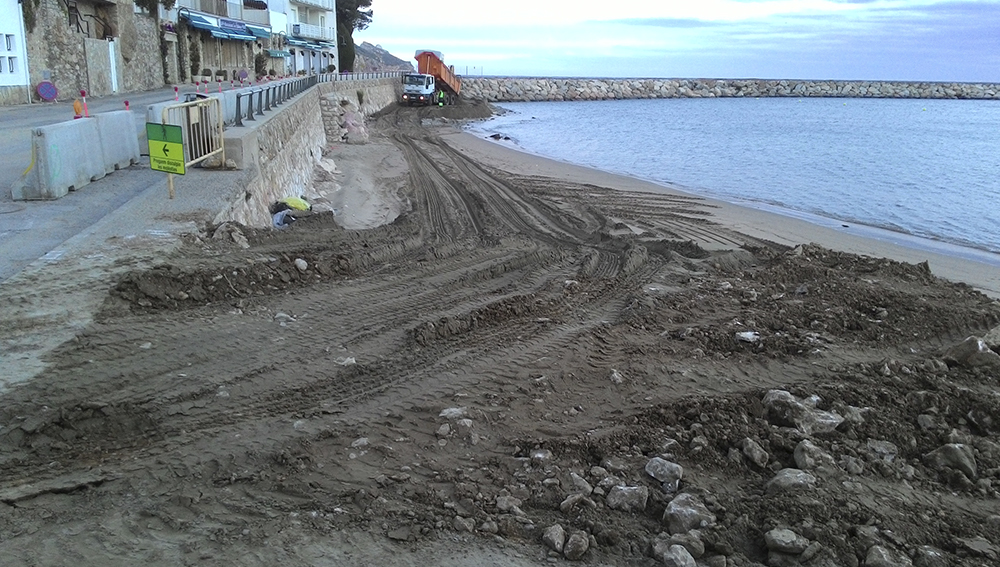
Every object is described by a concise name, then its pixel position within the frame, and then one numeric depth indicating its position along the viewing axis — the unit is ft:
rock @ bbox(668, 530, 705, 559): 13.24
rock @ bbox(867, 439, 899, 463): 17.60
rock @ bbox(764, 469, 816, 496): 15.42
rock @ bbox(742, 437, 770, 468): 16.79
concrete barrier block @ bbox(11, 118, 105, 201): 31.09
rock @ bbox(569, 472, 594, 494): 15.29
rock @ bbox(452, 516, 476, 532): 13.66
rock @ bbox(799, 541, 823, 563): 13.14
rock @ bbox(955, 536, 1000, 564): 13.58
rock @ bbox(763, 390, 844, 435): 18.54
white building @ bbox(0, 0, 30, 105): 70.18
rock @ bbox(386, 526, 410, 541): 13.20
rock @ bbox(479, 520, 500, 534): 13.69
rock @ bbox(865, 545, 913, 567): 12.97
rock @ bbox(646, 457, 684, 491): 15.72
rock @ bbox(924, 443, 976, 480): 16.90
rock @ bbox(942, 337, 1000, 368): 23.25
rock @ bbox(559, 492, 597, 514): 14.49
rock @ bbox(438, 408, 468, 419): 18.52
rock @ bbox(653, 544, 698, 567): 12.82
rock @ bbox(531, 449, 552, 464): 16.47
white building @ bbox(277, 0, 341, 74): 195.48
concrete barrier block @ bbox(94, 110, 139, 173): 37.24
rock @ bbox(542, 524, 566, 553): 13.25
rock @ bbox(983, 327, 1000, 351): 24.86
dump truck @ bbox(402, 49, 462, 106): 168.45
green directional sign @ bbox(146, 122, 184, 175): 30.09
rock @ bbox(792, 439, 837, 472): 16.53
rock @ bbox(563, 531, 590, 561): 13.04
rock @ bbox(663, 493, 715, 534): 14.02
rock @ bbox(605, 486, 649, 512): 14.74
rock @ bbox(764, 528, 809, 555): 13.24
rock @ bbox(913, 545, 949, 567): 13.16
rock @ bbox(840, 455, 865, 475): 16.66
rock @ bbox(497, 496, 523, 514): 14.42
